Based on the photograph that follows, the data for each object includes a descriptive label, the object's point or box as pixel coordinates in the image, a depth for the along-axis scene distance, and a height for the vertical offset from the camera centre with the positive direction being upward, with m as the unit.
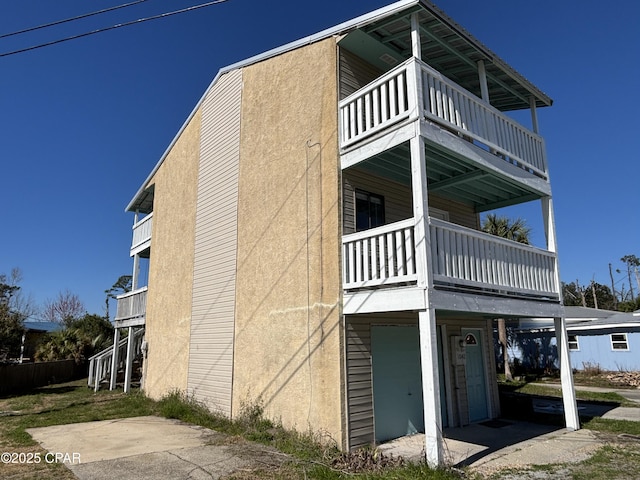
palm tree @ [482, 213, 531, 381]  23.09 +5.62
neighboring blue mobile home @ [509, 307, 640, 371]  24.55 -0.53
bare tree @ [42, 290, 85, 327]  53.03 +3.74
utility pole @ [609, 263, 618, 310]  66.16 +6.62
